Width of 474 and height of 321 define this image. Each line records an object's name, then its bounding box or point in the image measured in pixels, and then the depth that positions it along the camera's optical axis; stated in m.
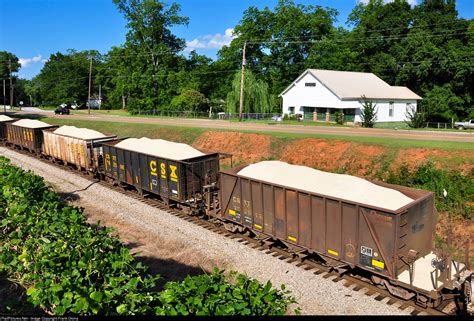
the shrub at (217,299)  5.31
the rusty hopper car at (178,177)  18.39
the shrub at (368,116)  43.69
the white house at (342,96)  51.75
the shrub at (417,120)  44.72
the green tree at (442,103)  58.06
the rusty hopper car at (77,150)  26.20
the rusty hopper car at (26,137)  34.66
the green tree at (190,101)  67.19
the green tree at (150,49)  75.31
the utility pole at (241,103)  49.47
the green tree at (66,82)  105.44
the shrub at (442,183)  17.95
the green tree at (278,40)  74.06
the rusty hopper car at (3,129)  42.80
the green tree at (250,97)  58.25
